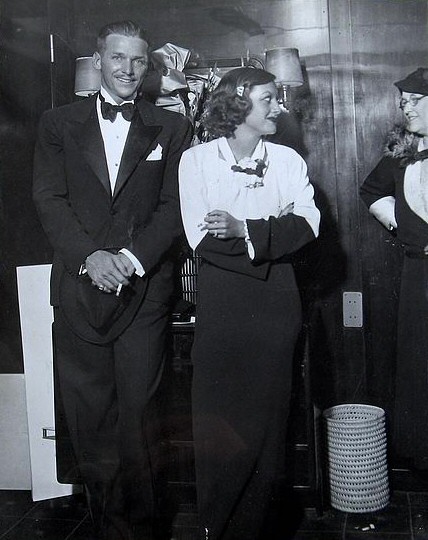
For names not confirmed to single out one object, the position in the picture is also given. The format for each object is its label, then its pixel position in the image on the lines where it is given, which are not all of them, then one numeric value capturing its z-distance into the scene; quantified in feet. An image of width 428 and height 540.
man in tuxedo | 7.07
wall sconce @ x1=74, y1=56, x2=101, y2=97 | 7.72
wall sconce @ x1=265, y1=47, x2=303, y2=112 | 7.30
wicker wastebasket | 8.16
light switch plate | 8.48
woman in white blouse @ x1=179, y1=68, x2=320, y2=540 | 6.89
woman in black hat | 7.26
